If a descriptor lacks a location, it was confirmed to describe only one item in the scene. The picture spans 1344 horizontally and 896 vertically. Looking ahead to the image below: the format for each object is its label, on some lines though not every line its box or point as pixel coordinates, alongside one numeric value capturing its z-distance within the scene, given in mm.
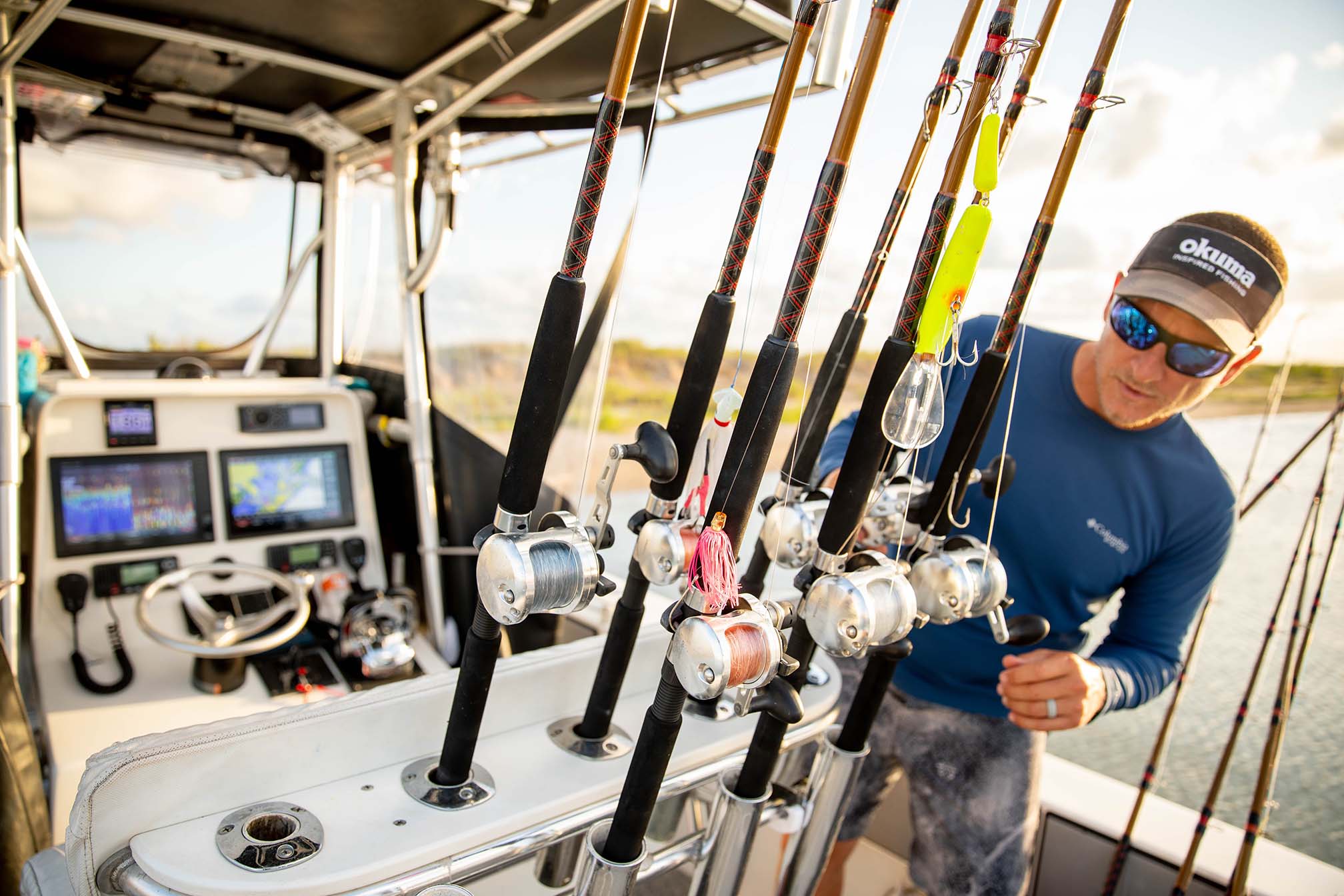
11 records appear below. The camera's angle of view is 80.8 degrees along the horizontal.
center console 2330
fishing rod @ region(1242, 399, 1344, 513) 1819
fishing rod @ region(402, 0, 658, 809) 783
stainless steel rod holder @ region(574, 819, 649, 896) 863
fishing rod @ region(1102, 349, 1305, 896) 1915
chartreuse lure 804
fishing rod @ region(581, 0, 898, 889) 759
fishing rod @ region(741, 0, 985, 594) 943
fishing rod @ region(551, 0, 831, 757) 906
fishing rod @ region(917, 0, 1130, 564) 1056
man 1557
